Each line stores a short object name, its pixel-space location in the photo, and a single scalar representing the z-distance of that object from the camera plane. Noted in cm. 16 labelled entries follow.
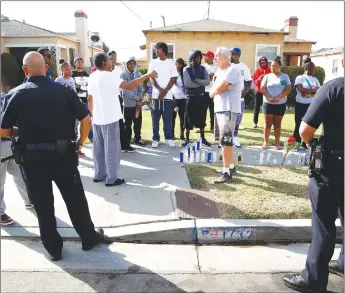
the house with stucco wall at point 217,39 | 1864
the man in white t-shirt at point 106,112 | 472
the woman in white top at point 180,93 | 757
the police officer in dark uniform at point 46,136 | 309
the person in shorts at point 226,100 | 505
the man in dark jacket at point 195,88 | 674
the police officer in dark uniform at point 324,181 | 254
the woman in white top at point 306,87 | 706
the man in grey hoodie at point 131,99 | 679
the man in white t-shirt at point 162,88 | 685
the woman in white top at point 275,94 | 691
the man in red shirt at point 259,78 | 871
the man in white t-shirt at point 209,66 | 805
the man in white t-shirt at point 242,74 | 737
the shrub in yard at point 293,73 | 1708
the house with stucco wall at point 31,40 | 2062
